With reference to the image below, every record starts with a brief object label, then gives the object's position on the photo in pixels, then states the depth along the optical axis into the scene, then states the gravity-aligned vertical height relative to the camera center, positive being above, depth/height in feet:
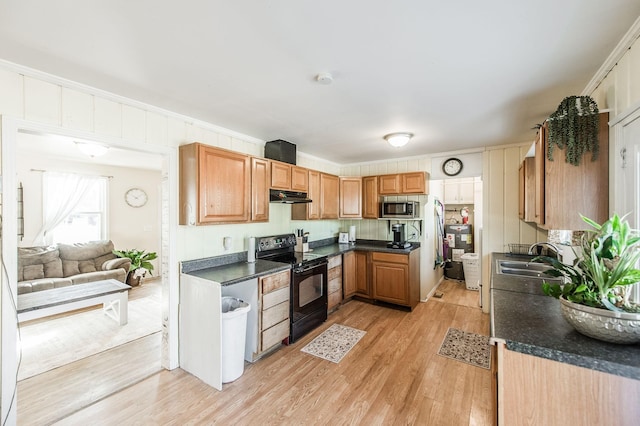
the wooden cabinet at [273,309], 8.68 -3.38
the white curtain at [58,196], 15.24 +1.02
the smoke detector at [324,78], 5.88 +3.08
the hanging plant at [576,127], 5.32 +1.73
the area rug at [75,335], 8.79 -4.93
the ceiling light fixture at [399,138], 10.37 +2.94
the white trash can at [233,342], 7.50 -3.80
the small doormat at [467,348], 8.72 -4.95
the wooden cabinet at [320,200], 12.96 +0.65
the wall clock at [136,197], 18.56 +1.14
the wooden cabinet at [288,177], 10.62 +1.53
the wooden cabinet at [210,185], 8.01 +0.88
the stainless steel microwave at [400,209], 13.93 +0.13
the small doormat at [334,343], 9.12 -4.96
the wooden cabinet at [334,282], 12.56 -3.47
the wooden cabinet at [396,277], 12.91 -3.37
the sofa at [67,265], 12.92 -2.88
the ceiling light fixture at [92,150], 10.36 +2.64
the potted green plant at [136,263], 16.62 -3.31
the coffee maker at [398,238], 13.76 -1.46
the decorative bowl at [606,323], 3.46 -1.56
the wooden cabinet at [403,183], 13.65 +1.51
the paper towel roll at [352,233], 16.28 -1.33
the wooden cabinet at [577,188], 5.32 +0.48
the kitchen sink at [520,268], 9.25 -2.13
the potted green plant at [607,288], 3.50 -1.12
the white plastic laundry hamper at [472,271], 16.51 -3.84
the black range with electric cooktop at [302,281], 9.94 -2.85
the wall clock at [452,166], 13.57 +2.34
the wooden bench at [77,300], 8.84 -3.24
